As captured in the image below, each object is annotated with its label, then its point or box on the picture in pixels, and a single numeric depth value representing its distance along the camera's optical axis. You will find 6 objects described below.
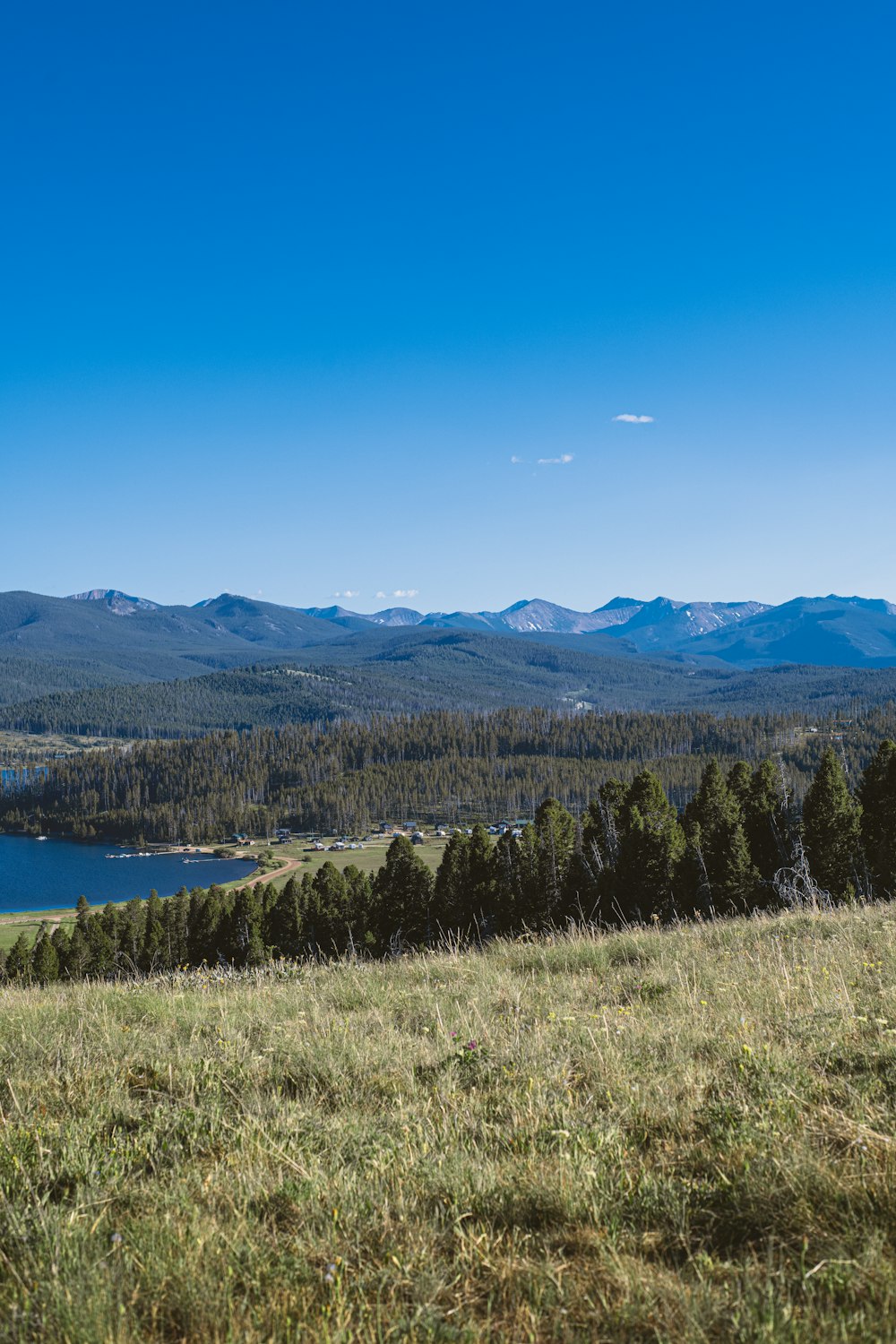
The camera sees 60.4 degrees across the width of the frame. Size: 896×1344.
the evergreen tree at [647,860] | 37.53
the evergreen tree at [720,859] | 35.78
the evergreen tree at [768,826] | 38.59
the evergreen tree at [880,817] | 35.91
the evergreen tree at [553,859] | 41.75
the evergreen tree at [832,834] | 36.72
